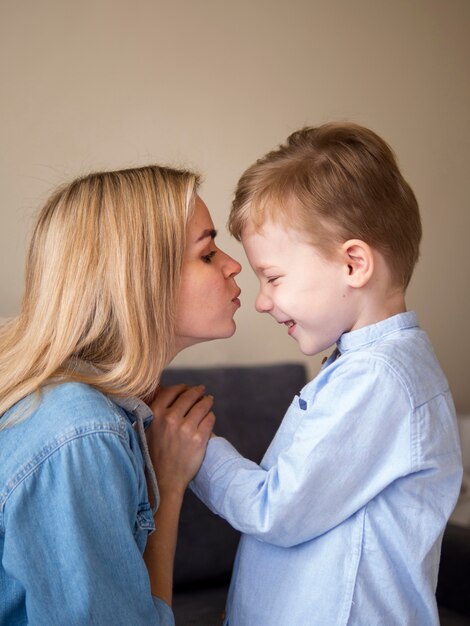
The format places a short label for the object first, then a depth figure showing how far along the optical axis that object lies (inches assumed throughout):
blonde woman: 44.4
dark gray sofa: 80.9
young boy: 49.0
